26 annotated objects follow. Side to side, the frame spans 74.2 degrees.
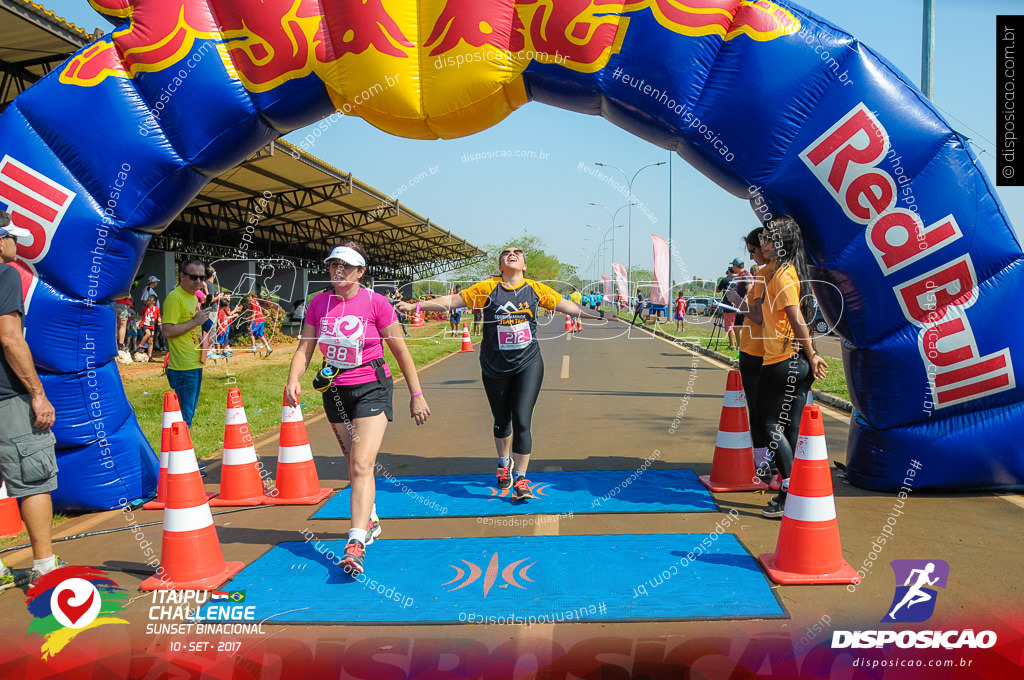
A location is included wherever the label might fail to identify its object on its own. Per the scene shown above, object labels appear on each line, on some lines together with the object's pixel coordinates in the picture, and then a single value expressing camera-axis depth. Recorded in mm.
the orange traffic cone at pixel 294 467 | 5582
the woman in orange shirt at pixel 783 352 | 4738
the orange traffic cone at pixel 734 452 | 5578
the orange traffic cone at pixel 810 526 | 3762
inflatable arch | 4973
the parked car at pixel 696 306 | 45038
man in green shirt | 6020
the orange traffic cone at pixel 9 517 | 4859
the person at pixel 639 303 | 32688
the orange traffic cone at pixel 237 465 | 5547
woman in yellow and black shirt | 5348
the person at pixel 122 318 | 15486
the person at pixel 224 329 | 15358
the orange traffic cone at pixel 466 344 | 21942
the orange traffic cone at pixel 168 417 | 4863
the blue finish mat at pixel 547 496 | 5164
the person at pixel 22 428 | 3789
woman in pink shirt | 4180
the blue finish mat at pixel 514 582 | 3410
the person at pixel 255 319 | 19688
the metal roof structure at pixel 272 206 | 11000
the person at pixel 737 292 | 5586
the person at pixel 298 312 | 22427
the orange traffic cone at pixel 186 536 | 3918
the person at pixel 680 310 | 25406
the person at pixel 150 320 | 16938
